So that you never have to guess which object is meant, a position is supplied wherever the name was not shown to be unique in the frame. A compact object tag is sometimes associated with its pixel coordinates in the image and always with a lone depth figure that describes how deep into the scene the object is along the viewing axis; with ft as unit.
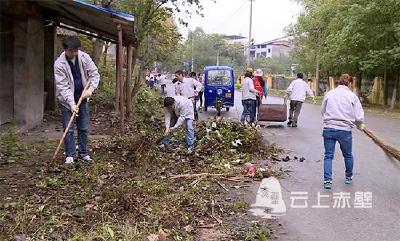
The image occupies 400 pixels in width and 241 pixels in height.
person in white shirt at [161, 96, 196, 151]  30.12
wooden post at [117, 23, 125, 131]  32.60
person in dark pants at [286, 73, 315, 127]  49.57
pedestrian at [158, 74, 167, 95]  107.34
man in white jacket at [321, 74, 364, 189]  23.75
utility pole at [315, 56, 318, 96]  125.23
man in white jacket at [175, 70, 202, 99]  49.58
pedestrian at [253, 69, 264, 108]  49.44
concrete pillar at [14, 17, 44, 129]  36.88
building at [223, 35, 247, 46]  428.03
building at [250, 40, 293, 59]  378.12
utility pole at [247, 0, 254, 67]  154.66
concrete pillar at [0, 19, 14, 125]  35.81
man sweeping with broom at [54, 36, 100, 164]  23.26
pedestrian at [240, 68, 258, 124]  45.29
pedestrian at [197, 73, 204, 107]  71.48
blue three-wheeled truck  67.31
